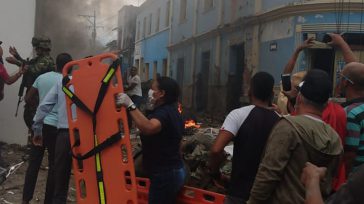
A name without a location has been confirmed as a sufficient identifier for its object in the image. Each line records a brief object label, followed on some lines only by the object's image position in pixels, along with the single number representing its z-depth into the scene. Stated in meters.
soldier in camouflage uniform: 5.73
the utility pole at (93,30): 29.24
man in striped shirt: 3.04
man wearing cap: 2.40
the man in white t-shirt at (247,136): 3.04
